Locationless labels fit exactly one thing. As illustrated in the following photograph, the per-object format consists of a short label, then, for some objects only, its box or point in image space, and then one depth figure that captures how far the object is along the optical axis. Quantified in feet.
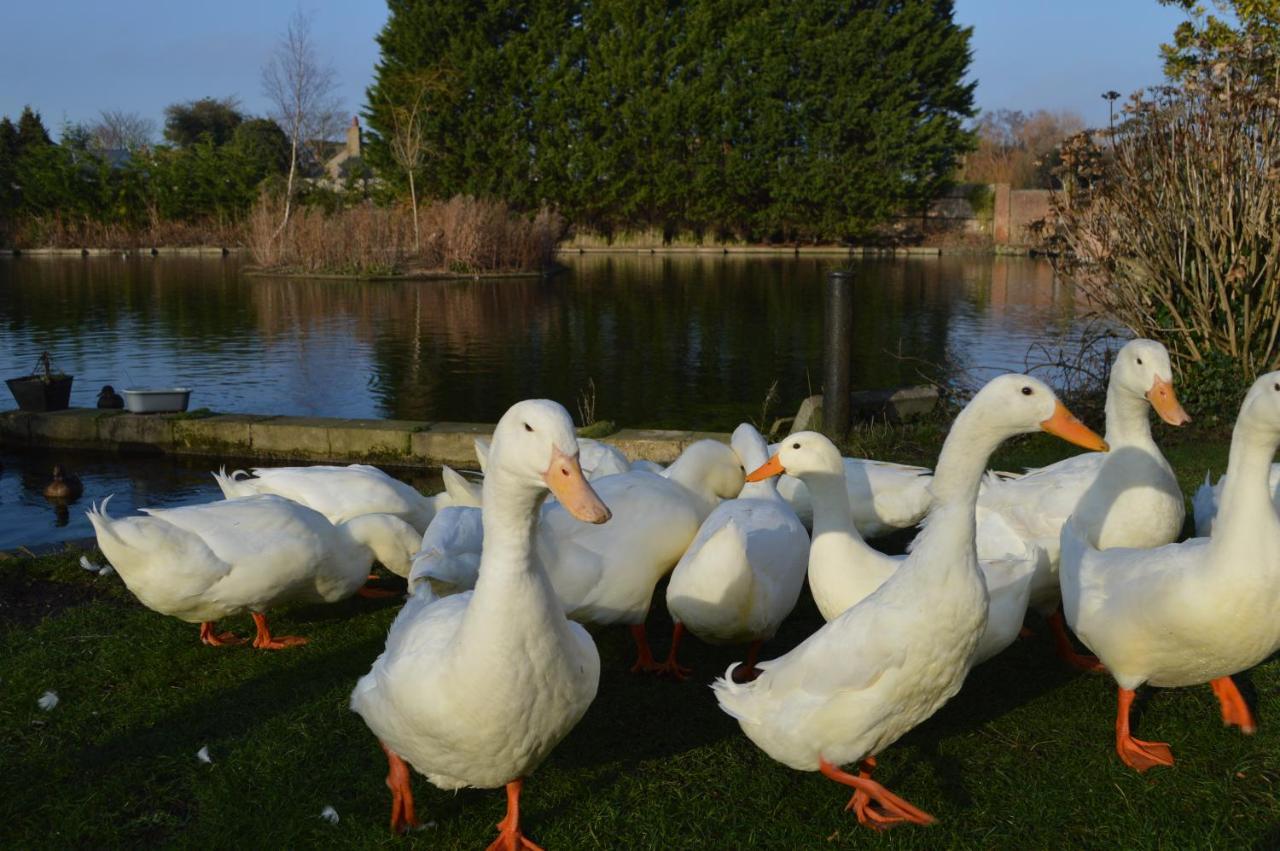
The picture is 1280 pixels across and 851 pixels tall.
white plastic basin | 30.12
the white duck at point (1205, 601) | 10.28
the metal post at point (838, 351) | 25.61
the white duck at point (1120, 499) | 13.67
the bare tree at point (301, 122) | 120.98
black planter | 30.91
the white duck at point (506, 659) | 8.43
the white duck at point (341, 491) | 17.24
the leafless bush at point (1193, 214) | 25.53
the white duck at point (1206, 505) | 15.42
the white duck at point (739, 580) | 12.65
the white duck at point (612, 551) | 13.32
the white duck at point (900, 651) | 9.37
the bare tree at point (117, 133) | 218.79
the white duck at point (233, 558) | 13.52
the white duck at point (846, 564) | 11.54
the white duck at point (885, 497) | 17.13
